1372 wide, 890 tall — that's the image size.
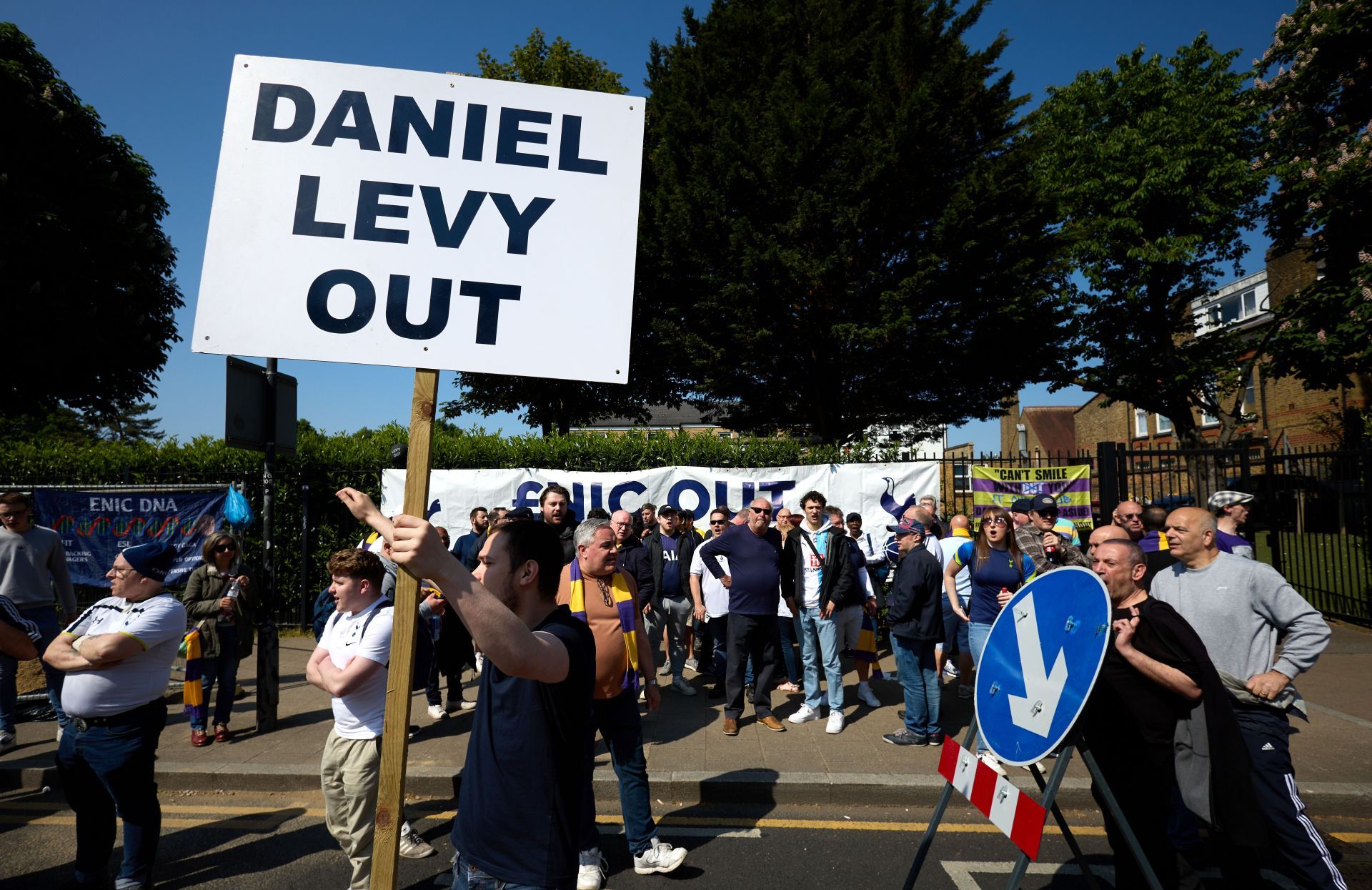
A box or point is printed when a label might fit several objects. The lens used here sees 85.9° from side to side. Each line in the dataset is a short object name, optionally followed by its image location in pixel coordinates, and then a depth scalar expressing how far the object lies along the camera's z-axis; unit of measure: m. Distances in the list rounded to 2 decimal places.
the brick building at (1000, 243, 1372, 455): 25.84
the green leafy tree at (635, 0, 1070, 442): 14.68
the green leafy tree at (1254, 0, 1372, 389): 14.31
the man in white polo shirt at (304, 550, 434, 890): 3.64
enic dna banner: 10.35
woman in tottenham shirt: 5.95
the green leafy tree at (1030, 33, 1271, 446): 21.27
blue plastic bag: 9.09
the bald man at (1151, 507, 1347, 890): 3.35
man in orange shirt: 4.07
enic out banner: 10.82
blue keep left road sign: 2.59
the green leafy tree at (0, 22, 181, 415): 17.97
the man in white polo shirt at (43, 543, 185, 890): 3.58
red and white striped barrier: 2.55
